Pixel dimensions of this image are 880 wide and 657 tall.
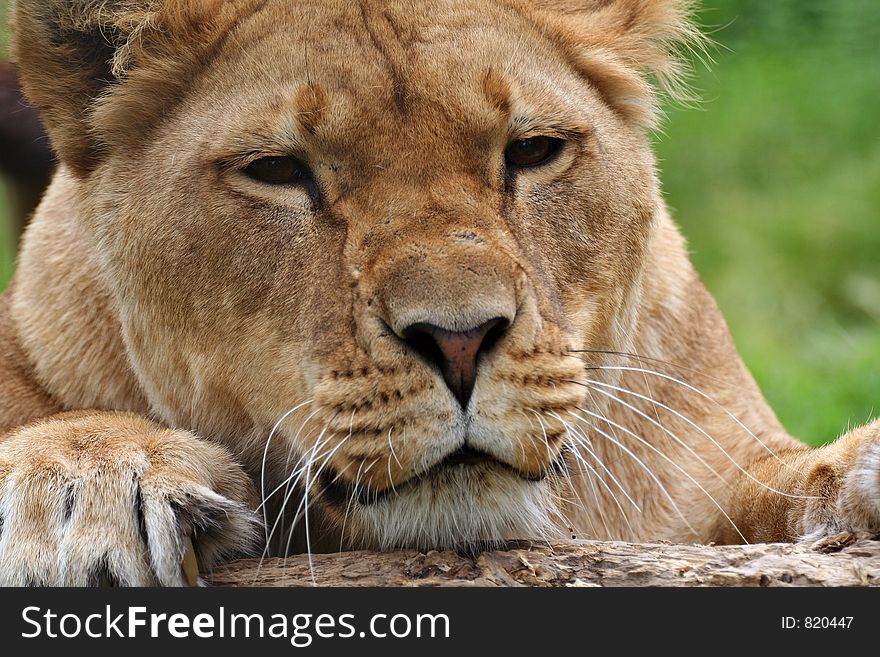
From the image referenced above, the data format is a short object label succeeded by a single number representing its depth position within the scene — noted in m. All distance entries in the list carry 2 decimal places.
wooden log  5.16
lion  5.13
